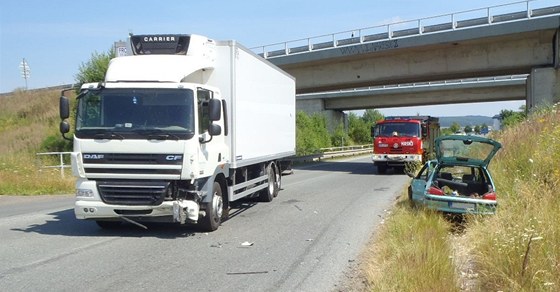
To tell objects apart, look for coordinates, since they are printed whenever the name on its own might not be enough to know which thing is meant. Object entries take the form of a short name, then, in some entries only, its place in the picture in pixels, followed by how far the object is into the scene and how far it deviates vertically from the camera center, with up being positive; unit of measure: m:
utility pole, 65.64 +7.10
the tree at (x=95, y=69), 31.86 +3.53
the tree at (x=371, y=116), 82.88 +0.81
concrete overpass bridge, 24.39 +3.55
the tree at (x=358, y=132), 70.12 -1.49
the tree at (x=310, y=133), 40.62 -0.97
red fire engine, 25.00 -1.05
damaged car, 9.36 -1.34
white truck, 8.59 -0.21
